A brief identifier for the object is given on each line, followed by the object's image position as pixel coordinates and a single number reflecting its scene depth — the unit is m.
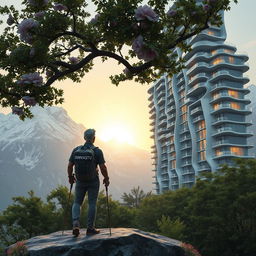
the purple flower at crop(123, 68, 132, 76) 9.13
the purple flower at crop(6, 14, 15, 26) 8.66
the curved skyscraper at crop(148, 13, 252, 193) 91.31
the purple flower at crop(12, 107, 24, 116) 8.16
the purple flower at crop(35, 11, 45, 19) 7.96
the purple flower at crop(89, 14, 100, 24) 8.02
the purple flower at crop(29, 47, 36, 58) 7.71
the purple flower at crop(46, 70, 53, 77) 8.74
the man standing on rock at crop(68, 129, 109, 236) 9.09
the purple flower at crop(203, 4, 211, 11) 7.71
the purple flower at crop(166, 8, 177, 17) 7.94
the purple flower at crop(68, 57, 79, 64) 9.59
